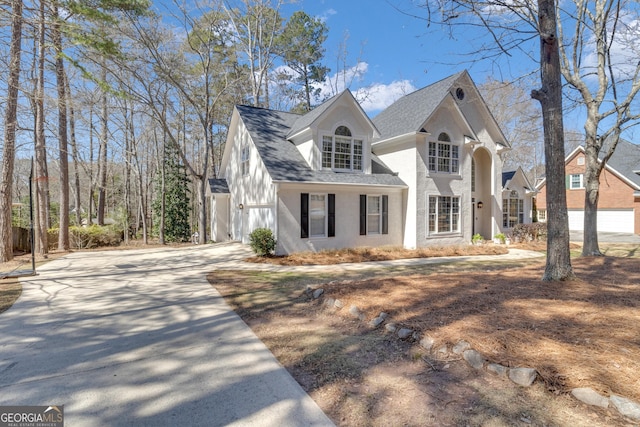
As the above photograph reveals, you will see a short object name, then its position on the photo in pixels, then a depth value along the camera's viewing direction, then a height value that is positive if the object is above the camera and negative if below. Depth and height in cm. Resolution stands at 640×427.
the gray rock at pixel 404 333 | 413 -169
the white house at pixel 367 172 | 1292 +175
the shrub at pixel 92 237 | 1584 -138
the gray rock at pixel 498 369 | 316 -168
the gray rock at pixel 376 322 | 468 -173
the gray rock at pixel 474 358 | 334 -167
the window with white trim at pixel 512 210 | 1939 -18
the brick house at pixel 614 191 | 2372 +121
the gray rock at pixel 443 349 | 364 -168
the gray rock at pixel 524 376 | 296 -165
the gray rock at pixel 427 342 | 381 -169
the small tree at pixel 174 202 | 2362 +63
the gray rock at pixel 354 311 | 514 -173
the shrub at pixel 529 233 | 1778 -150
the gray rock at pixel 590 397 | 260 -164
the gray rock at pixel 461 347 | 357 -162
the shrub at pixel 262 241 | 1169 -122
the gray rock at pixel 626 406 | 244 -162
